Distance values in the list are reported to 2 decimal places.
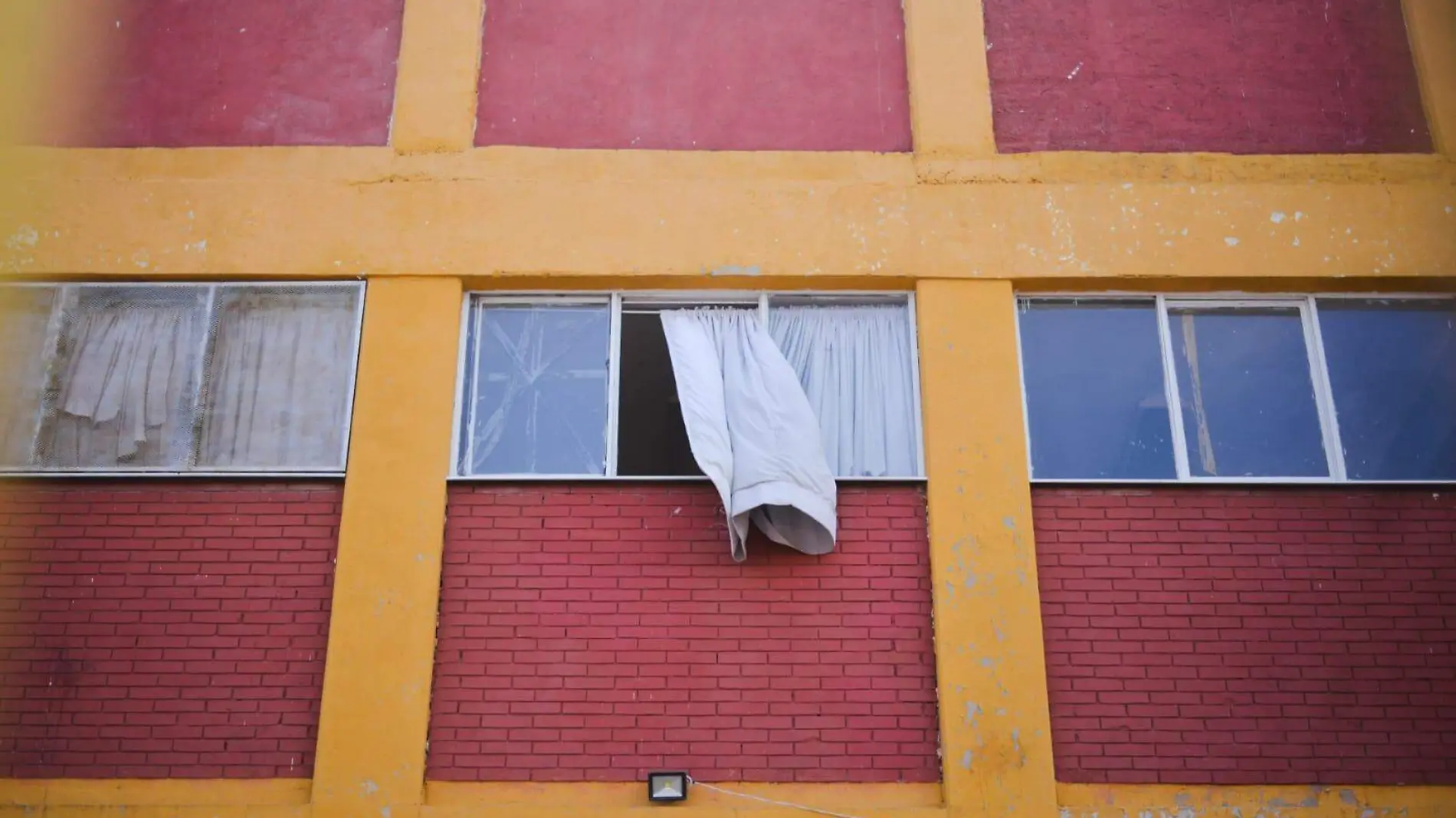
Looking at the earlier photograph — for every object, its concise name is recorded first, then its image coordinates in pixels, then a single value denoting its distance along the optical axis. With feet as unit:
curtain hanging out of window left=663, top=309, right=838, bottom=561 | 25.29
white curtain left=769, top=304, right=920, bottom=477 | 26.78
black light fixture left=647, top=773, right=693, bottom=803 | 23.90
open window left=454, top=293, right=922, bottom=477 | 26.68
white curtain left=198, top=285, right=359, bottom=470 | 26.78
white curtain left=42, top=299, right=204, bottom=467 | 26.78
